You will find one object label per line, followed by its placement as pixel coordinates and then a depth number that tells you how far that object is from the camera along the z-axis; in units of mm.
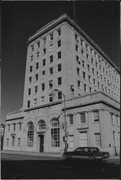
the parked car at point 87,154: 12000
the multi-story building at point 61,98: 20547
